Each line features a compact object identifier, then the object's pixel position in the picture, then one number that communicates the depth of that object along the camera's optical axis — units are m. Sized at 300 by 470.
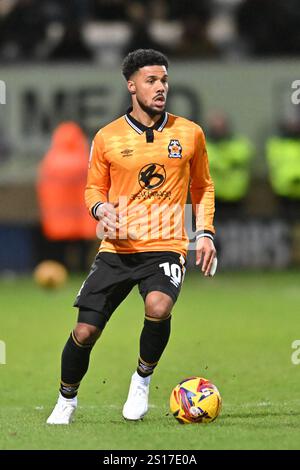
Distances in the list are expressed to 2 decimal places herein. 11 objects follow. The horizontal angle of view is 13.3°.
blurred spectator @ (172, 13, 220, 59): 20.84
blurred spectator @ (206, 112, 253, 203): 19.72
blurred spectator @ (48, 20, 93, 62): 20.56
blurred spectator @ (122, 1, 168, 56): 20.38
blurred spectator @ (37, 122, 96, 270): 19.53
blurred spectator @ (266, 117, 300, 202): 19.80
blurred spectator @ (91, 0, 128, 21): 21.44
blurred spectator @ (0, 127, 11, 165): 20.23
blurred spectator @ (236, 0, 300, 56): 21.20
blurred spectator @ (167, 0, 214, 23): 22.12
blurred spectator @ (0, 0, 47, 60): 21.03
